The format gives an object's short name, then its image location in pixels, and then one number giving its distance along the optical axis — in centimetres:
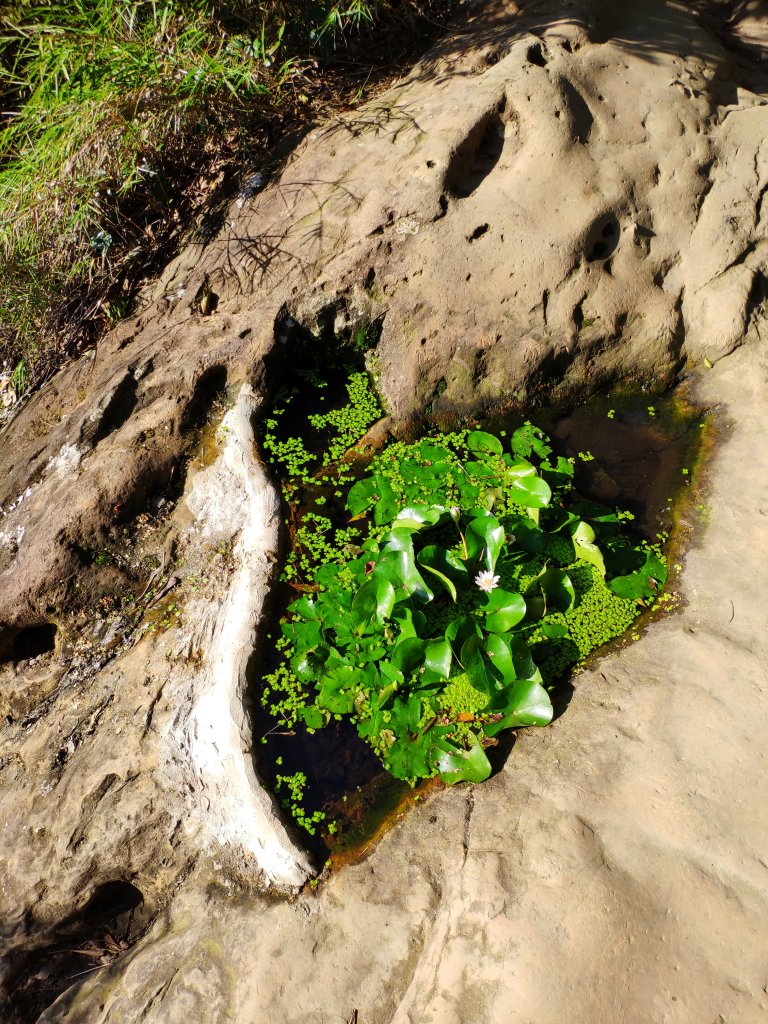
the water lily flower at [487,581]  255
